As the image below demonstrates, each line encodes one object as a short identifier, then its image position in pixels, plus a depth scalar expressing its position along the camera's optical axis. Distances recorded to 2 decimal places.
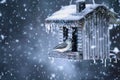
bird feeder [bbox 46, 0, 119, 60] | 5.86
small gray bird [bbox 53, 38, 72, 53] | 6.01
